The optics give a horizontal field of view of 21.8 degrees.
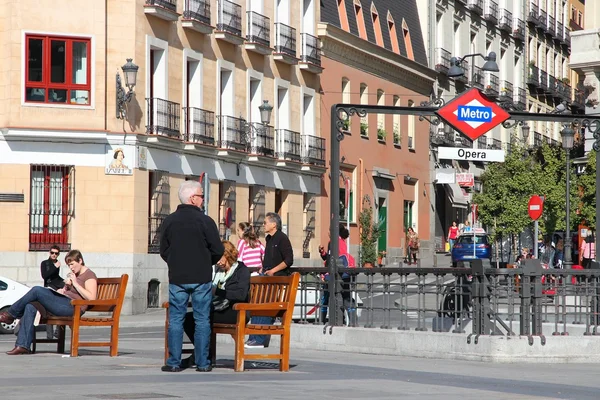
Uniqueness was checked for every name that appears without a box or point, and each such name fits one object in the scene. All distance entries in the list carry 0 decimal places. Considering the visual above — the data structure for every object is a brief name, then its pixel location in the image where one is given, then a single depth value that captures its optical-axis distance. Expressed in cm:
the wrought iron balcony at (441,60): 6569
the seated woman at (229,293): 1523
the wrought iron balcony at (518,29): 7731
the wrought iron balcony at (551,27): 8339
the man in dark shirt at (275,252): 2000
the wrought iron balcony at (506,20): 7504
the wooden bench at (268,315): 1483
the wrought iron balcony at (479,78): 6969
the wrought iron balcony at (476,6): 7019
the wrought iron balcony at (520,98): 7619
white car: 2869
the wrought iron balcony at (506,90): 7366
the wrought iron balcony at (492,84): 7106
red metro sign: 2091
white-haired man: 1462
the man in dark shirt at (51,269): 2909
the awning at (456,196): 6694
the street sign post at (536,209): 4453
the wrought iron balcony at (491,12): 7296
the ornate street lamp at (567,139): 3229
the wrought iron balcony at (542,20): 8075
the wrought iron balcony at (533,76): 7950
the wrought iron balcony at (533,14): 7919
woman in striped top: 2253
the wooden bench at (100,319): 1661
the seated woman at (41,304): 1689
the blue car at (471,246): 5972
